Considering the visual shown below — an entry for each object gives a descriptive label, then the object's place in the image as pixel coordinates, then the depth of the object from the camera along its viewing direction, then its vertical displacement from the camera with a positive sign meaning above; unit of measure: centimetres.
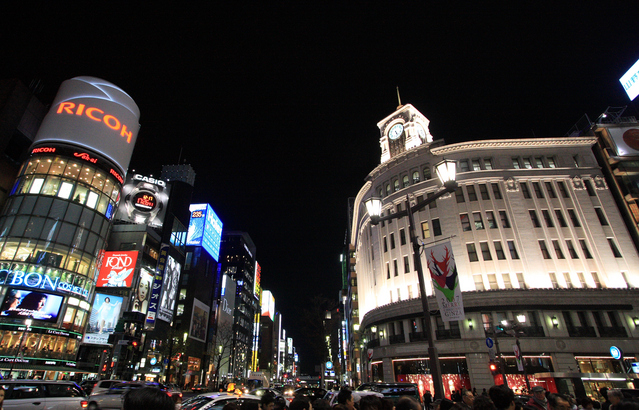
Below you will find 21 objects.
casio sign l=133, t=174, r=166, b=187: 5889 +3095
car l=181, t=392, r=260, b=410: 912 -92
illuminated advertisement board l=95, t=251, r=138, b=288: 4631 +1279
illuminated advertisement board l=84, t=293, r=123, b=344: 4178 +596
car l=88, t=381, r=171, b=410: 1619 -140
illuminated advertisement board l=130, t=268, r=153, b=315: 4844 +1026
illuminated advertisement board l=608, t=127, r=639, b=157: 4142 +2540
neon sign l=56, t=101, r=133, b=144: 4528 +3309
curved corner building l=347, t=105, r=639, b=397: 3250 +964
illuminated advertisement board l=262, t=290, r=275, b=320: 15225 +2584
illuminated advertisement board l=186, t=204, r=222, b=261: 7650 +3017
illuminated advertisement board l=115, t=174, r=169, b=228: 5616 +2638
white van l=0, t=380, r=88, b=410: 1124 -92
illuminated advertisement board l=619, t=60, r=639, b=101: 3522 +2775
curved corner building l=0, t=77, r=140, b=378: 3456 +1595
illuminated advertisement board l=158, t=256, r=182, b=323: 5544 +1216
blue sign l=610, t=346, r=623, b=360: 1792 +26
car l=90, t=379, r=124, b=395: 1753 -97
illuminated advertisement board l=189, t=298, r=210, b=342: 6788 +880
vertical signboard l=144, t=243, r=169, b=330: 5194 +1125
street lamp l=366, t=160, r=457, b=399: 912 +449
